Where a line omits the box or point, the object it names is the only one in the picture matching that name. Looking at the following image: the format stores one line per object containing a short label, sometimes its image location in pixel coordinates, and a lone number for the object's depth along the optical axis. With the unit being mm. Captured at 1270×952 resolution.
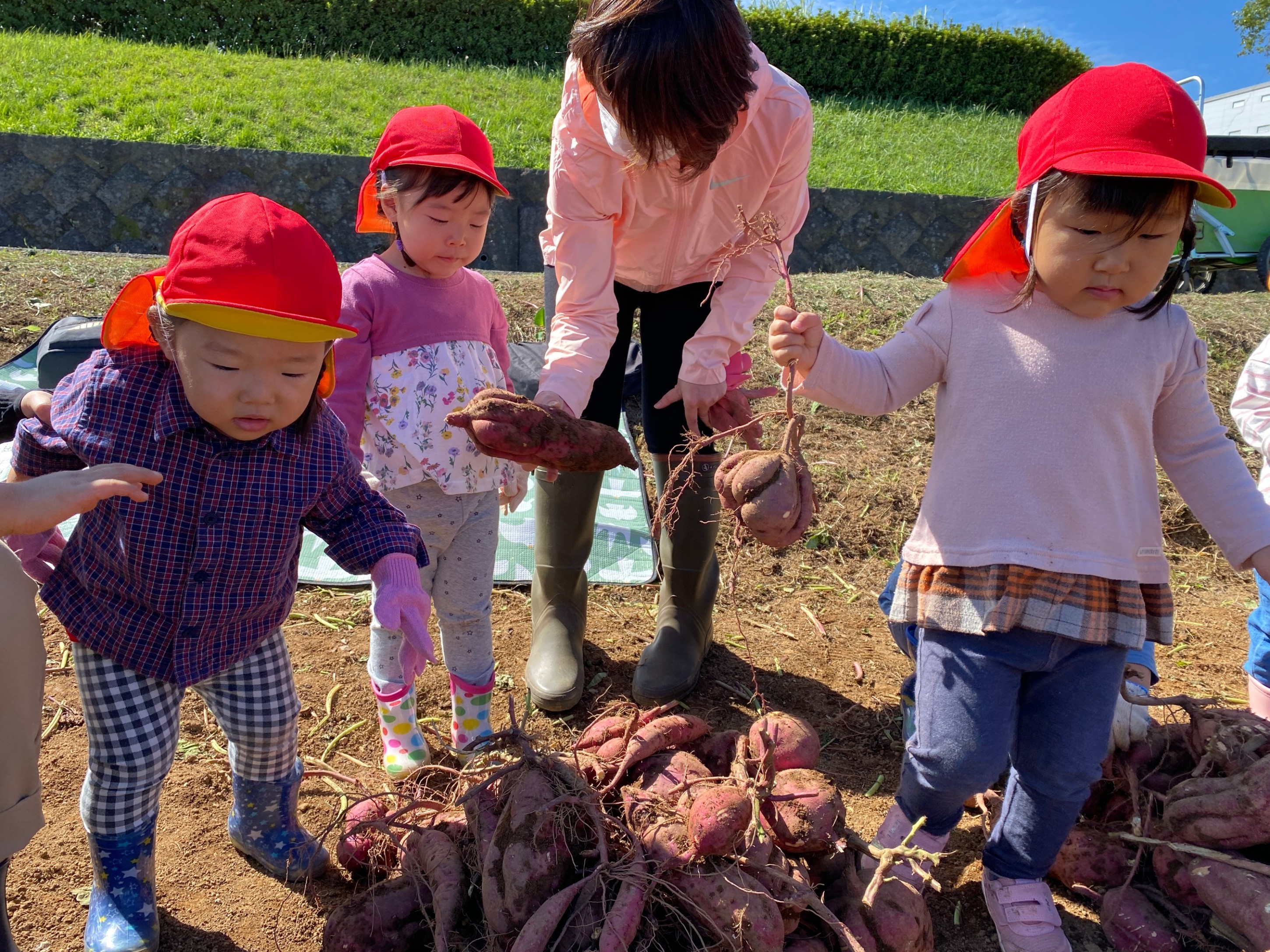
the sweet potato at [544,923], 1373
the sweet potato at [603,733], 1860
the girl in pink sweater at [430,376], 2080
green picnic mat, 3359
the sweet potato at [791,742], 1772
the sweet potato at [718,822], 1476
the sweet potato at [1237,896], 1658
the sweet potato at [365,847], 1750
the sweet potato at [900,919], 1562
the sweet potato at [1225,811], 1780
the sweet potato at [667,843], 1505
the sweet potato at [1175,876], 1814
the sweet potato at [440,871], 1496
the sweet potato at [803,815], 1614
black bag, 3754
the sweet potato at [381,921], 1545
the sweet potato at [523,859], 1449
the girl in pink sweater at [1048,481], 1623
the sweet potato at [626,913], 1376
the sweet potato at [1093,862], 1919
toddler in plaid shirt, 1487
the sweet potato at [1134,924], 1766
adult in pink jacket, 1856
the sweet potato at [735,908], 1407
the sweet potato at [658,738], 1724
